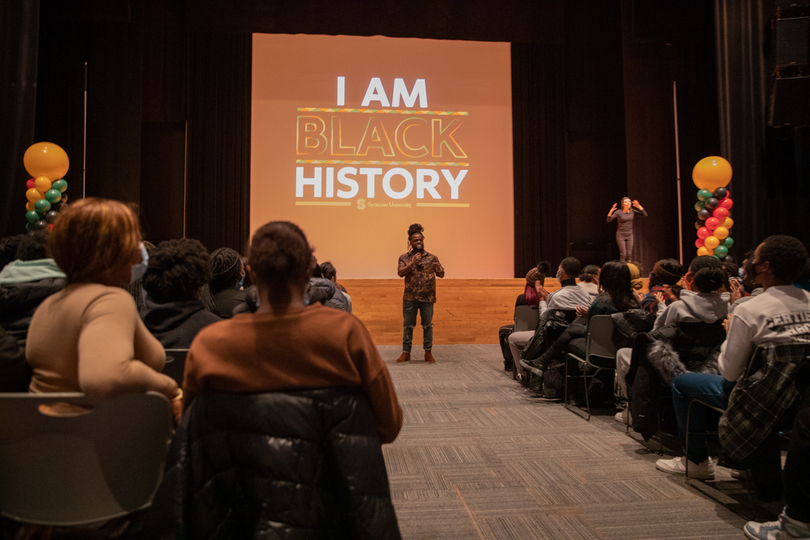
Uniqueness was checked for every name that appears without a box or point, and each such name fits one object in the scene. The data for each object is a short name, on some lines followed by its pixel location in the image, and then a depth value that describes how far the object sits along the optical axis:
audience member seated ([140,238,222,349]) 1.87
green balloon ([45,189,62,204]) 6.63
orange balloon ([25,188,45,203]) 6.63
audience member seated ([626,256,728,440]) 2.62
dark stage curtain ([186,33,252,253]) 9.20
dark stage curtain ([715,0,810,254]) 6.77
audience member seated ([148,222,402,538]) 1.06
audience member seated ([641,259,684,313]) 3.24
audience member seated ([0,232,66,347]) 1.72
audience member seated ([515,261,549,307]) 5.06
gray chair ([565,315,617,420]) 3.41
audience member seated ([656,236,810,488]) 1.94
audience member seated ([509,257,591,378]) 4.00
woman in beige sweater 1.10
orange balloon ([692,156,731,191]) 7.21
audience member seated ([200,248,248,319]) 2.54
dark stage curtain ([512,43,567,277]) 9.67
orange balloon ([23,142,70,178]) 6.59
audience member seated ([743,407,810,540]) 1.70
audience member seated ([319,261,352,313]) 4.75
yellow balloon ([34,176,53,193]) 6.64
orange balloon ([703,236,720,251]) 7.24
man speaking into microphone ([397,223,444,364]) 5.74
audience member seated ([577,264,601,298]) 4.16
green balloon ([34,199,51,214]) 6.55
